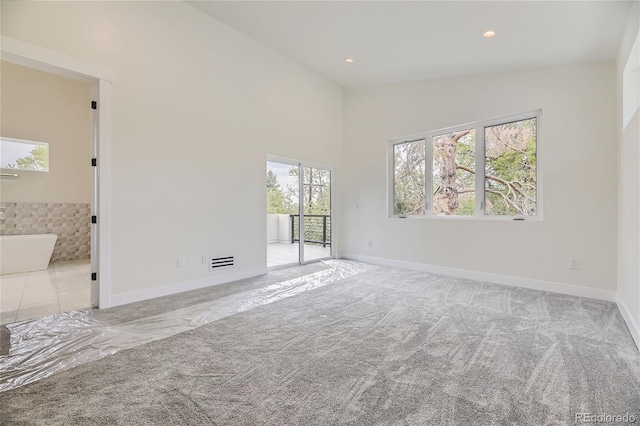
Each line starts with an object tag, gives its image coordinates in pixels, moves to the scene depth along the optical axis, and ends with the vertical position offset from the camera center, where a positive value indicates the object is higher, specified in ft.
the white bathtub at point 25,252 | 15.85 -2.16
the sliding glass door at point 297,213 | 17.30 -0.05
